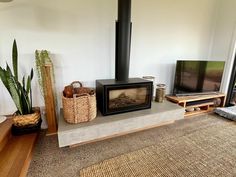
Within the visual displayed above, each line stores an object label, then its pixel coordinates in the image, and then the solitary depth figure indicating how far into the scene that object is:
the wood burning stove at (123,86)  2.00
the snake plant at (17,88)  1.67
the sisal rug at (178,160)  1.48
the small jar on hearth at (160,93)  2.56
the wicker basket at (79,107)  1.80
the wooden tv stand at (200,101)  2.74
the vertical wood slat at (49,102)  1.88
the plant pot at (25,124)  1.84
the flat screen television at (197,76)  2.82
